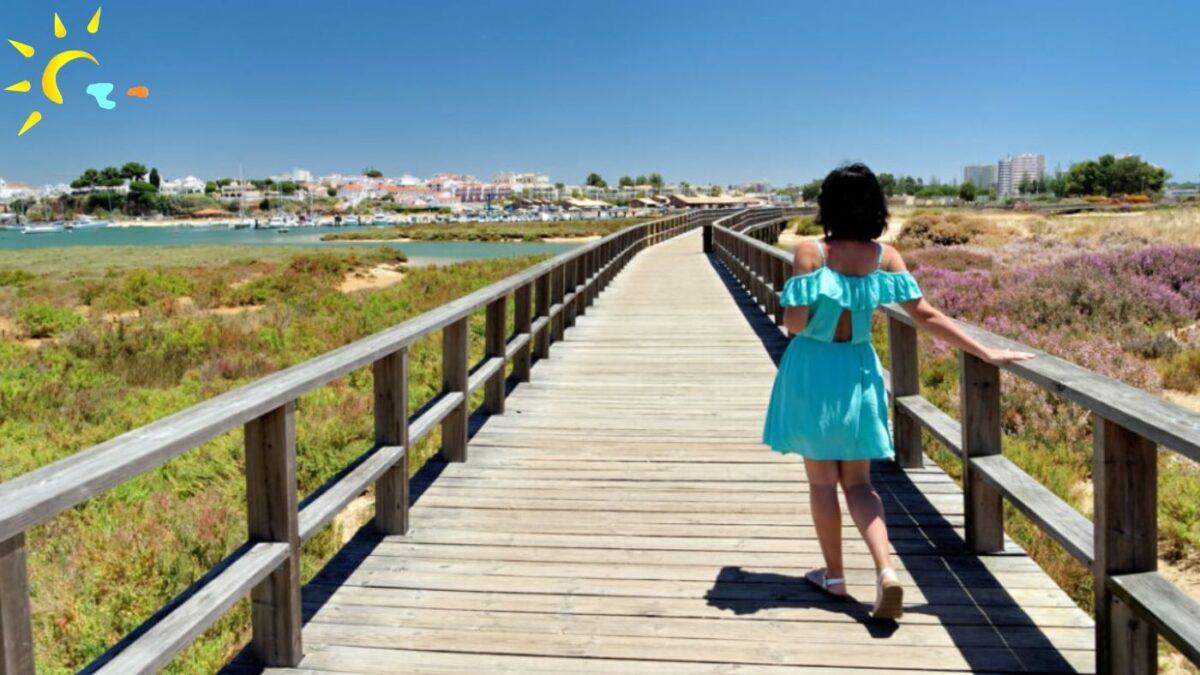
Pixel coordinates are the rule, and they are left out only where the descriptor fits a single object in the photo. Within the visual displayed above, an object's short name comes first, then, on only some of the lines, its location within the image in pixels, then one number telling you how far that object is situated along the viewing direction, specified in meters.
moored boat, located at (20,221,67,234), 167.98
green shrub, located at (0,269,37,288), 32.33
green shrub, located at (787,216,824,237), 47.87
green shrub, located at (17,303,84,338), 17.70
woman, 3.14
